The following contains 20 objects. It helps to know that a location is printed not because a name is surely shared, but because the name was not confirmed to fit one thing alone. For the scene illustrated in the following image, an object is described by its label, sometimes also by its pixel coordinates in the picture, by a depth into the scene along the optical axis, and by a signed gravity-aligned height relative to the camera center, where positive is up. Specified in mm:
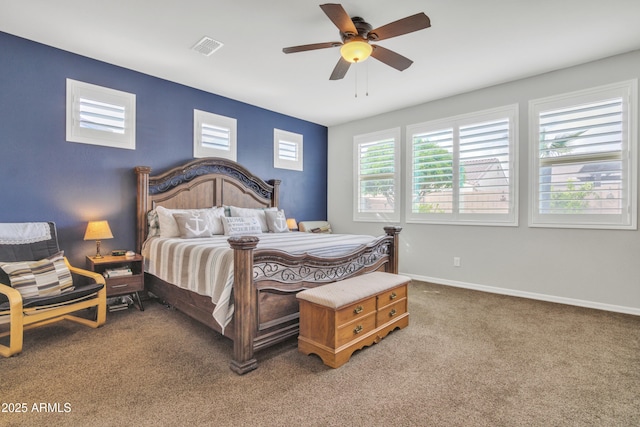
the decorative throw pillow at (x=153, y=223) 3736 -103
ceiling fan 2207 +1373
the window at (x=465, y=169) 4141 +659
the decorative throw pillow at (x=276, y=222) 4441 -103
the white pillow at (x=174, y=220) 3562 -55
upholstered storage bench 2205 -767
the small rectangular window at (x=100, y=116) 3395 +1117
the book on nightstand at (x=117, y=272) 3281 -610
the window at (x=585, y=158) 3373 +650
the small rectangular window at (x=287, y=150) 5422 +1155
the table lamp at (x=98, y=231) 3225 -173
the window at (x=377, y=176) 5277 +684
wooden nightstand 3240 -633
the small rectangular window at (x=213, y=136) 4410 +1150
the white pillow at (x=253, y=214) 4328 +10
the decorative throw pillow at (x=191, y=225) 3486 -119
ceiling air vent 3103 +1710
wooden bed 2154 -447
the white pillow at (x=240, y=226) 3801 -138
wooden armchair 2377 -602
